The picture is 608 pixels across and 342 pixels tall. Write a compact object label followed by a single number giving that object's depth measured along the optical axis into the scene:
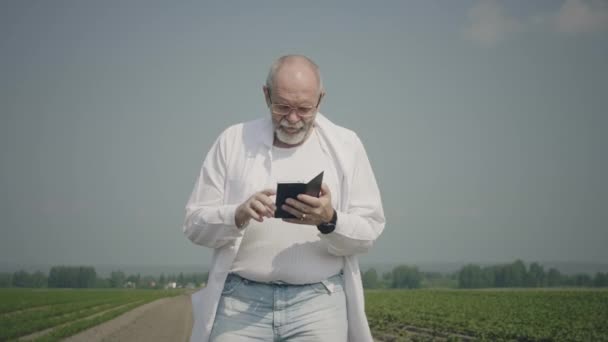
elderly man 3.24
